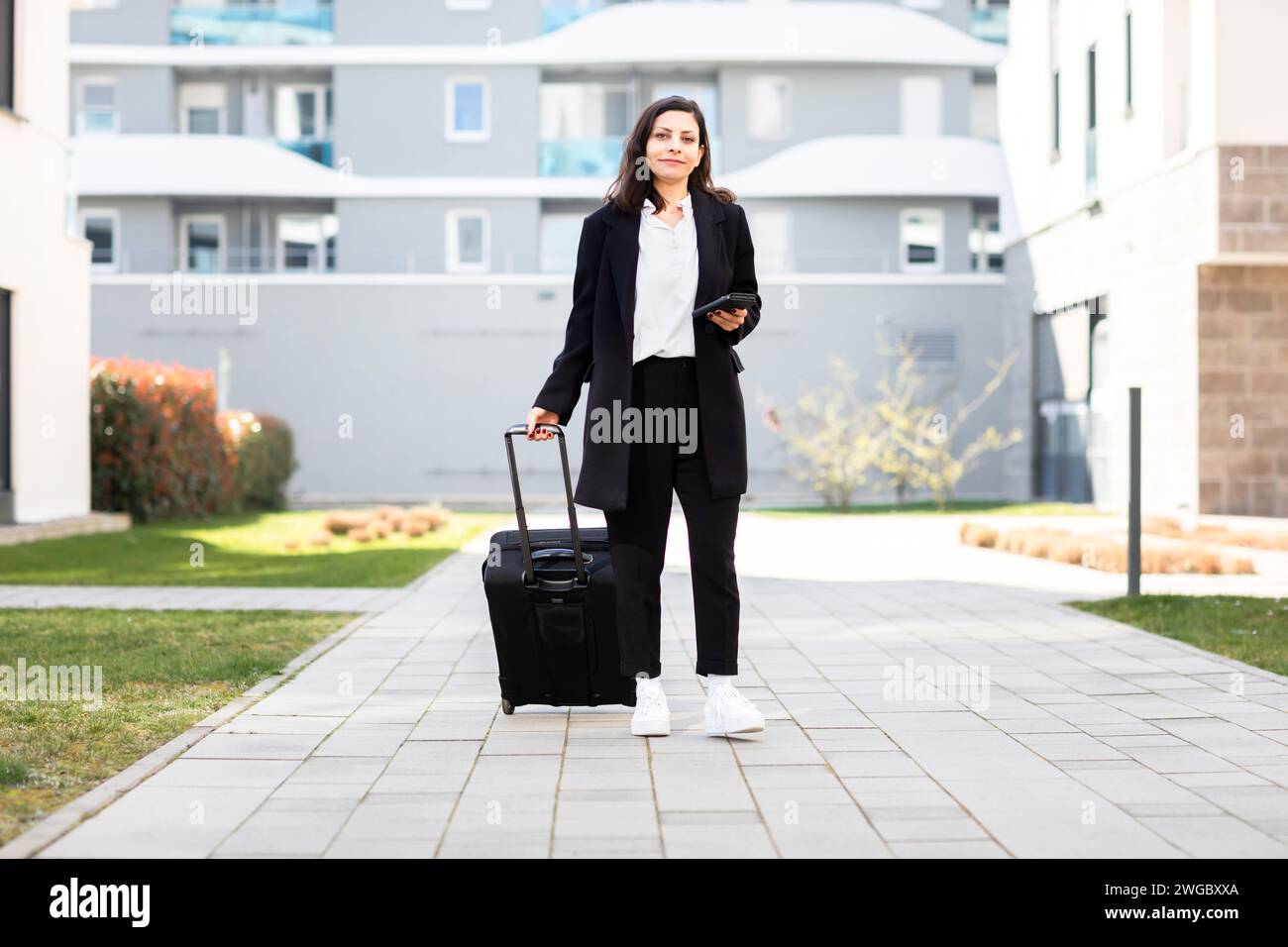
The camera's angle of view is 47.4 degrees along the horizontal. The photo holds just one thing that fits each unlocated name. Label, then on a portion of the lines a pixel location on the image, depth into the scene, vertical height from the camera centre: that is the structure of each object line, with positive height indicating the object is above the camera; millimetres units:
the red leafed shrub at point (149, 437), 16453 +74
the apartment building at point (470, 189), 27312 +4847
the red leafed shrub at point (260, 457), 19297 -195
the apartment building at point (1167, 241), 16234 +2461
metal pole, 8633 -517
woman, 4645 +155
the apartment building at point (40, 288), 13461 +1512
